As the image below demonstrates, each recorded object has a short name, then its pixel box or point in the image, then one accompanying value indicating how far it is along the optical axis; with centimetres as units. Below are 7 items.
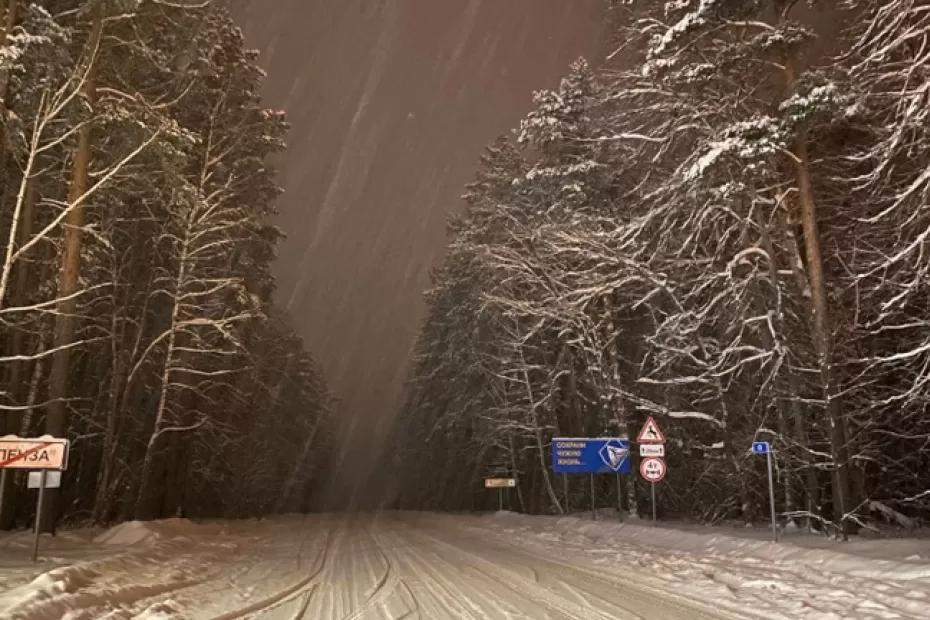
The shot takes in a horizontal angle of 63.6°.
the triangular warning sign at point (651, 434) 1841
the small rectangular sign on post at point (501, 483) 3594
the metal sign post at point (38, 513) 1166
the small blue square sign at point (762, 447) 1411
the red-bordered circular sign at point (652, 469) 1789
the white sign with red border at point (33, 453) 1130
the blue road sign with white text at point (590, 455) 2378
